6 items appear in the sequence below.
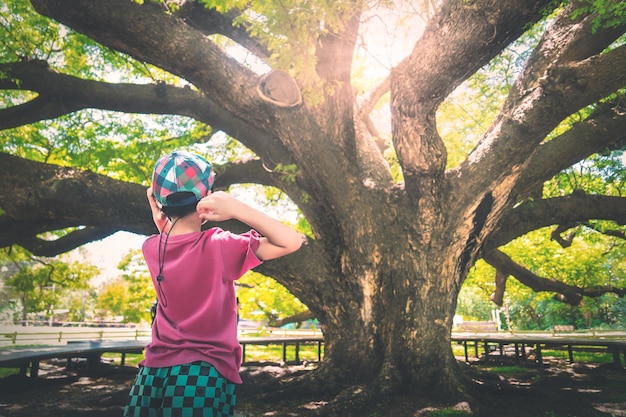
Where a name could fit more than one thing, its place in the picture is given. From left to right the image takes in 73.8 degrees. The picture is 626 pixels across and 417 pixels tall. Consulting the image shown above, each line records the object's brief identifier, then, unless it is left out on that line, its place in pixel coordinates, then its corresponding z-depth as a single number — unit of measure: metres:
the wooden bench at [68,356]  7.65
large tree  5.16
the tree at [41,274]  14.23
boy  1.45
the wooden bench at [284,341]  12.41
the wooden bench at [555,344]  10.58
